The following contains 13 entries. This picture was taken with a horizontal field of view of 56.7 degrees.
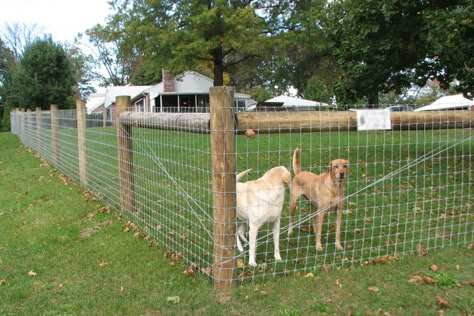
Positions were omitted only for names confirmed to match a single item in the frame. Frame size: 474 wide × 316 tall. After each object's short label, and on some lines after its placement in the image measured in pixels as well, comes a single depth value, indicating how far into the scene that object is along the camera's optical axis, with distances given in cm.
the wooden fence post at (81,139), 774
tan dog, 452
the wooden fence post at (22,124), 1703
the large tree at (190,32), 2272
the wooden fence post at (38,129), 1235
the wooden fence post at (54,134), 992
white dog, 399
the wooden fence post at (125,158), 593
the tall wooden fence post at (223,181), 356
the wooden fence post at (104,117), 642
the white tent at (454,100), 2157
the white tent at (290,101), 3278
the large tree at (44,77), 2856
